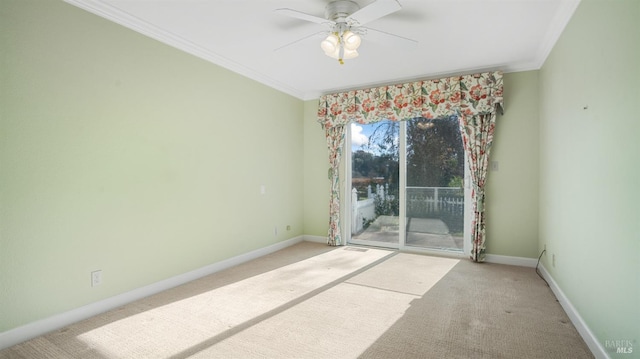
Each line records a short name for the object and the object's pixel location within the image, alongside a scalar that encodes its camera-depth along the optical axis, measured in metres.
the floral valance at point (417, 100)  3.85
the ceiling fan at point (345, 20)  2.18
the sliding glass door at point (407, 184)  4.27
